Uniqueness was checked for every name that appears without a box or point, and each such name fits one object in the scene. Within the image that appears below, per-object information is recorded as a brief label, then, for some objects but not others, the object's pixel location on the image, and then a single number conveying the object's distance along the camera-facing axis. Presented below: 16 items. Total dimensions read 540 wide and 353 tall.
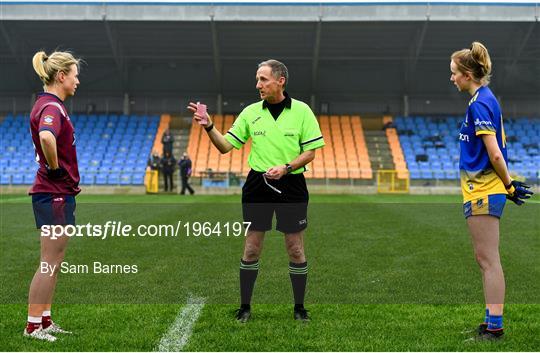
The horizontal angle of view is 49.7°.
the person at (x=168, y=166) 27.34
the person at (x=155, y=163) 29.02
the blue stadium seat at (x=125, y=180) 29.19
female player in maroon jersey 4.39
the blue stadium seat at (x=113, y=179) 29.16
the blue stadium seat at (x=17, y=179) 29.38
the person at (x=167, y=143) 27.48
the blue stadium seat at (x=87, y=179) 29.12
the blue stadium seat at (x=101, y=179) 29.08
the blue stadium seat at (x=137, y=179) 29.22
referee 4.93
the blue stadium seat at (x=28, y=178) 29.45
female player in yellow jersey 4.33
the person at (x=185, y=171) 25.73
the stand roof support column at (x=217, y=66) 30.15
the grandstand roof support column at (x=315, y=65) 30.11
